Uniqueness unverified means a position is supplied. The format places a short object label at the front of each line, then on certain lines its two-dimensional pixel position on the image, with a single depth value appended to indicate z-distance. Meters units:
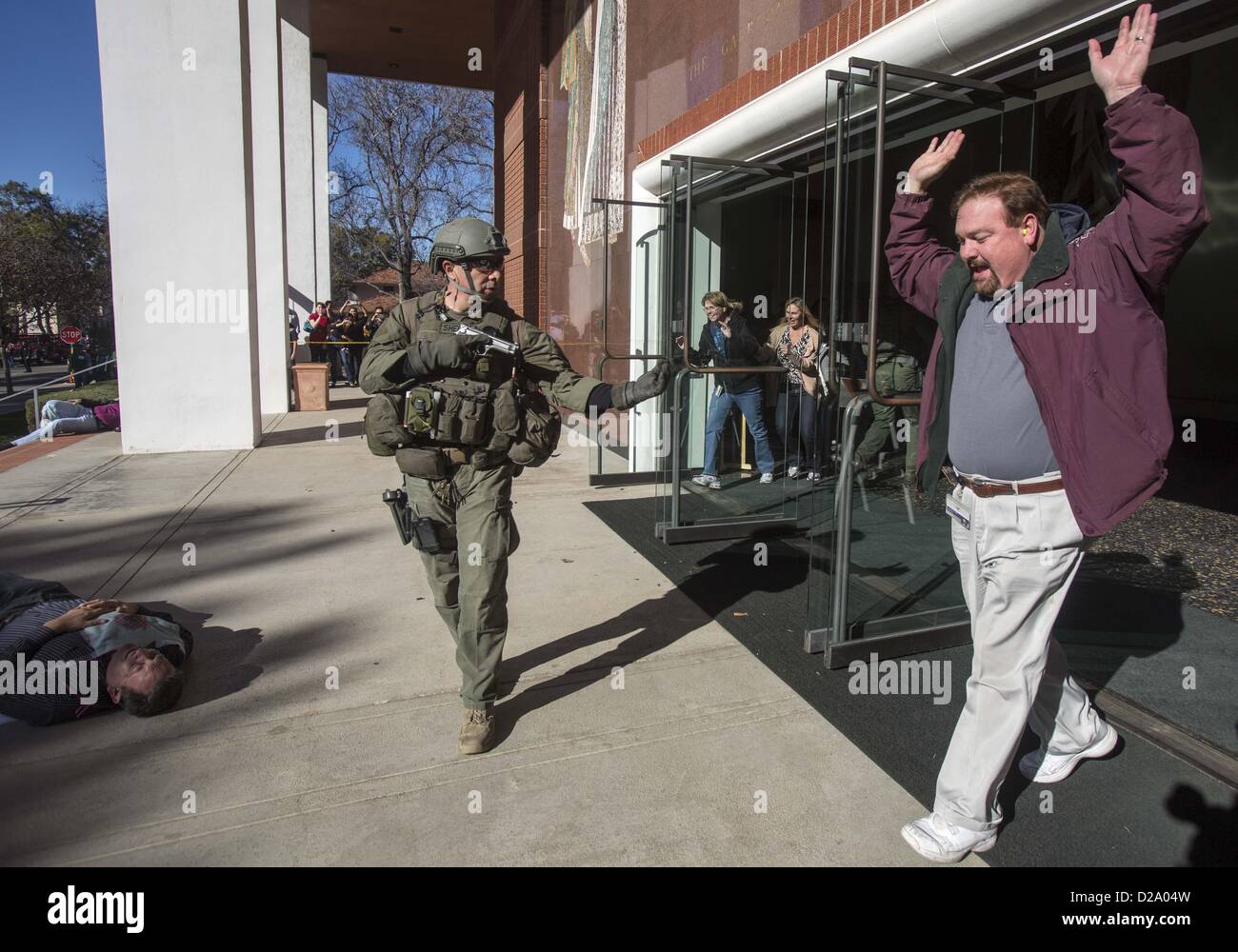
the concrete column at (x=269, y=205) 13.24
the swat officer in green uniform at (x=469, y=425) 3.04
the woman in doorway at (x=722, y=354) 6.68
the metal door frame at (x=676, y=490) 5.54
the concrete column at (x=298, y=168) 16.69
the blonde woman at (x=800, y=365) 6.22
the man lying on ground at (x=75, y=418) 10.54
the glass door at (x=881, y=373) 3.54
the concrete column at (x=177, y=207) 8.92
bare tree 35.56
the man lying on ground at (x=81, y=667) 3.20
